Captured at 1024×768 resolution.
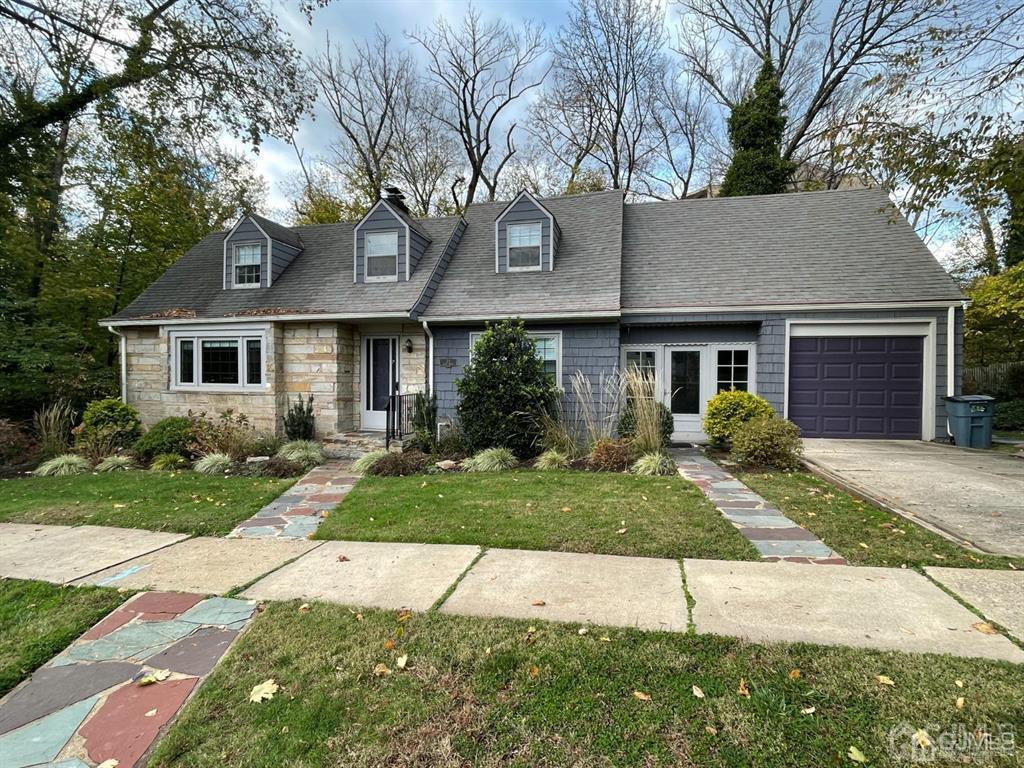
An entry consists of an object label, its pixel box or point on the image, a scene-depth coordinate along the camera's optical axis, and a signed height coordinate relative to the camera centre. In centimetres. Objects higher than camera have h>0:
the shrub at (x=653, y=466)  684 -134
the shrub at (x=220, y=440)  853 -118
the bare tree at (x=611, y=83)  1895 +1225
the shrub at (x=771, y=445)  707 -106
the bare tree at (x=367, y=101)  2088 +1247
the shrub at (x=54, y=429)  895 -103
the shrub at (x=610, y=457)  725 -129
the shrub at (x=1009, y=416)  1183 -106
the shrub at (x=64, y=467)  756 -148
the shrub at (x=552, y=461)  742 -136
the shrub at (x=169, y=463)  774 -146
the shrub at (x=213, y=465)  753 -145
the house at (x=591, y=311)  920 +130
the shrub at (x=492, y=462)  741 -138
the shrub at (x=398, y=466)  716 -140
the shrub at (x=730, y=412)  836 -66
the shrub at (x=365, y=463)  736 -140
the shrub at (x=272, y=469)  733 -148
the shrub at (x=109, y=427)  890 -100
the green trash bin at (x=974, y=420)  853 -83
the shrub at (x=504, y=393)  823 -31
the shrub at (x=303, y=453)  800 -135
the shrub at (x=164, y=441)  845 -118
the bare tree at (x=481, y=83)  2003 +1304
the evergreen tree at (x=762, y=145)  1454 +721
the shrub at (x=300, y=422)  984 -98
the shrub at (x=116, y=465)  771 -147
